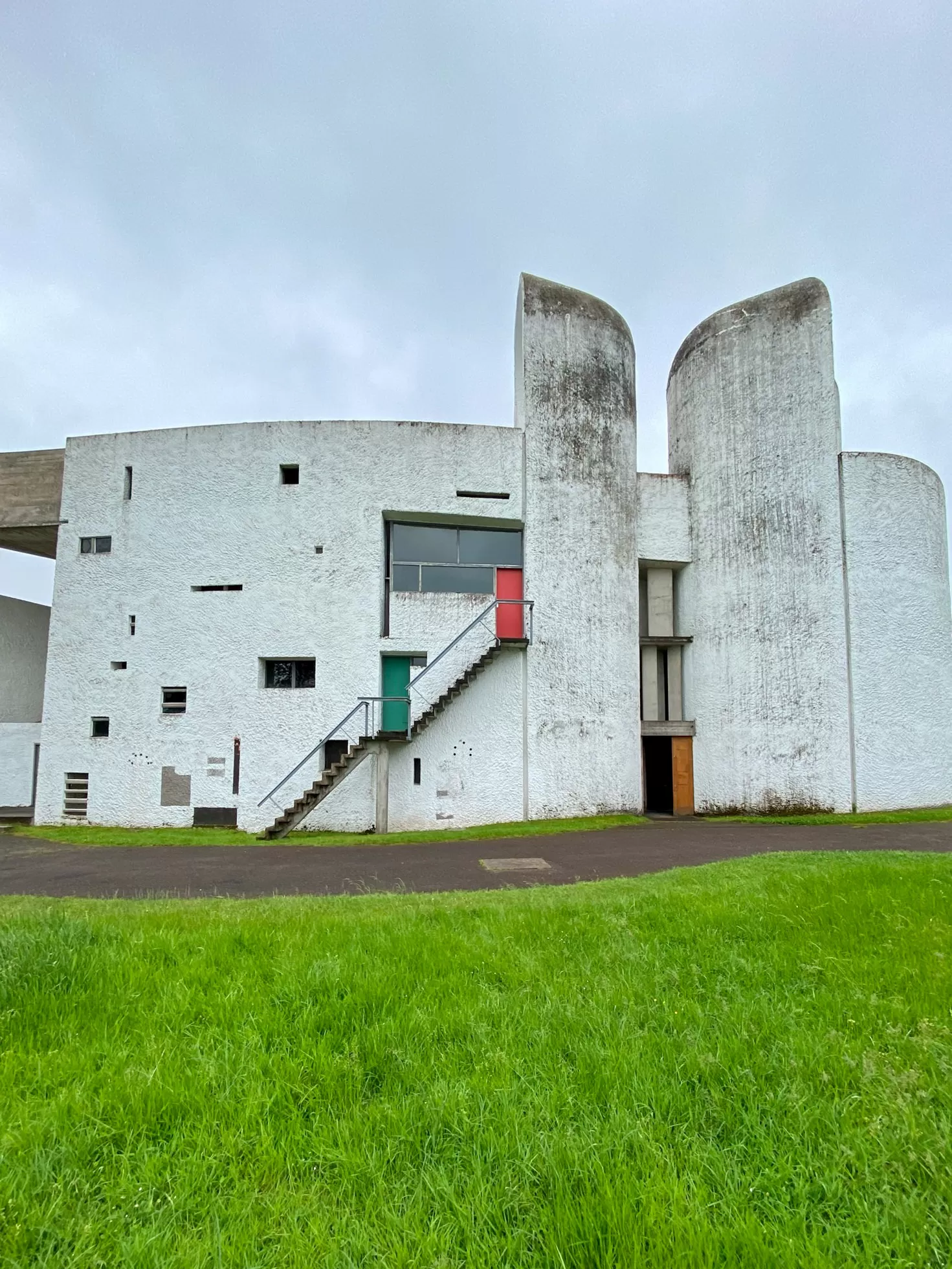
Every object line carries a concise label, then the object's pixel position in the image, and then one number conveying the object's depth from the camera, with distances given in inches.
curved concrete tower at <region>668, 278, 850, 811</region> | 660.7
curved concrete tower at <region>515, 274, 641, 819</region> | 628.4
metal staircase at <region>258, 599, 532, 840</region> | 564.1
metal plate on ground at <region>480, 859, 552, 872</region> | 381.4
